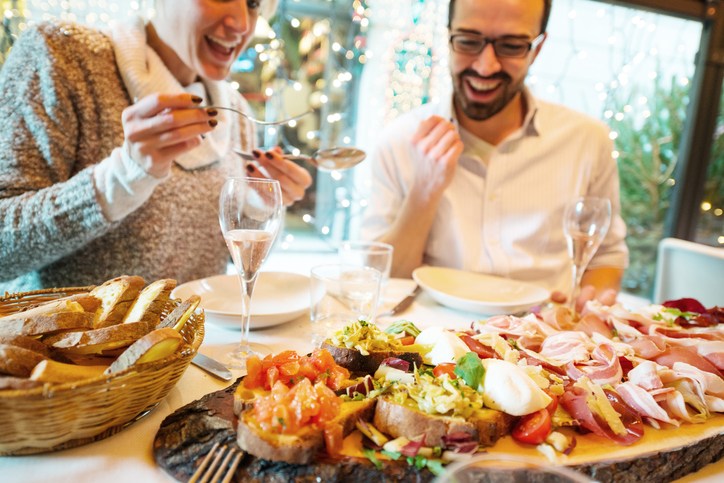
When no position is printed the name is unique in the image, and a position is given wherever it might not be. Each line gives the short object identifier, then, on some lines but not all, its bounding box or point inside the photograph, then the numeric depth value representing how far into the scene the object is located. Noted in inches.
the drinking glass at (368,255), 25.8
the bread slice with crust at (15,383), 13.6
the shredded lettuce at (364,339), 18.9
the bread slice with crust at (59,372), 14.2
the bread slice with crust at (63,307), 17.5
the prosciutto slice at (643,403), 18.0
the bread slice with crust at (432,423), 15.7
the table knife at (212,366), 19.4
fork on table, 13.9
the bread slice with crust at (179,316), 17.8
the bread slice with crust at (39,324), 16.7
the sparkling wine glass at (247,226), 19.6
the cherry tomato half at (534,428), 16.7
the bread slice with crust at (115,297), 18.6
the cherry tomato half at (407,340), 20.2
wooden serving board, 14.5
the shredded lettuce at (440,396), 16.1
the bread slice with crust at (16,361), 14.4
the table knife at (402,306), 25.5
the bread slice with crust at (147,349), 15.4
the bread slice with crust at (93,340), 16.6
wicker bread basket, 13.3
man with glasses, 33.3
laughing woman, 23.6
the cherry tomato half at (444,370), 17.9
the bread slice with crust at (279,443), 14.4
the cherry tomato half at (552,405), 17.5
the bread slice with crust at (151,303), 18.4
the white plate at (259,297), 22.7
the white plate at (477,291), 26.1
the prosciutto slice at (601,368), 19.1
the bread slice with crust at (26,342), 15.6
